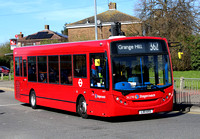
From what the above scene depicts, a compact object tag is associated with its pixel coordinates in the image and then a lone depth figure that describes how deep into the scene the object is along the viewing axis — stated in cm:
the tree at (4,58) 7625
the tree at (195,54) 4659
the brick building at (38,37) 9325
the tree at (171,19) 4338
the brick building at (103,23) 6265
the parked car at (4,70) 6324
